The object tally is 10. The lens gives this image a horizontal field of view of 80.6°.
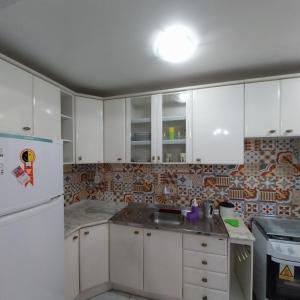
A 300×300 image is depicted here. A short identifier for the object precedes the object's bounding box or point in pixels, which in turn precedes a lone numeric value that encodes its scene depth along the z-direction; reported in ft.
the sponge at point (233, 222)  5.74
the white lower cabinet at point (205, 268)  5.13
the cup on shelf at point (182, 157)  6.27
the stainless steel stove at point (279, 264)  4.55
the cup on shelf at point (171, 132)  6.52
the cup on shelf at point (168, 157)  6.51
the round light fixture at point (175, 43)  3.76
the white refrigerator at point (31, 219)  2.92
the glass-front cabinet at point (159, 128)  6.28
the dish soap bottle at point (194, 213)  6.23
